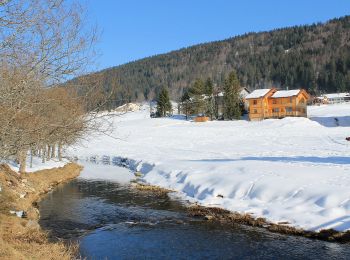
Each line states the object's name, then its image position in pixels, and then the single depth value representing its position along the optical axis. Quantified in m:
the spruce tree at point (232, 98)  90.88
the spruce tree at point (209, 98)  96.44
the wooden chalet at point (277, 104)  89.88
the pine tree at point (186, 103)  98.75
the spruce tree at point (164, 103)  109.38
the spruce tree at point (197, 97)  95.44
